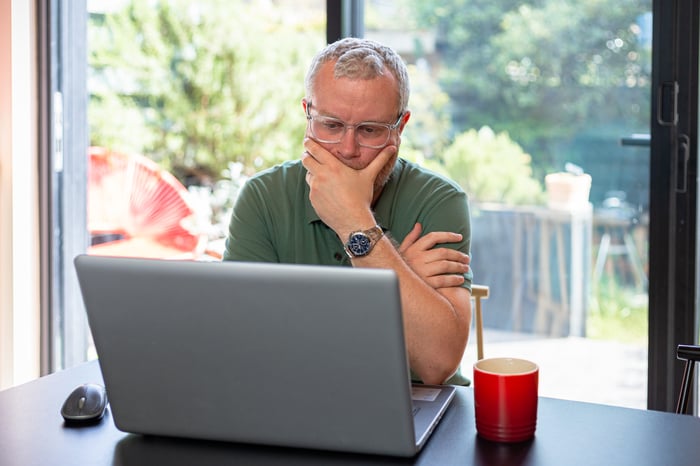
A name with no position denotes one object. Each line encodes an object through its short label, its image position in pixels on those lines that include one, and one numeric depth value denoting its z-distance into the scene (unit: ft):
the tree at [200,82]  11.64
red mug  5.68
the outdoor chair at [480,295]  8.10
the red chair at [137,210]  12.28
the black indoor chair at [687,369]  6.72
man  6.84
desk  5.51
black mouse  5.95
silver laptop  5.22
